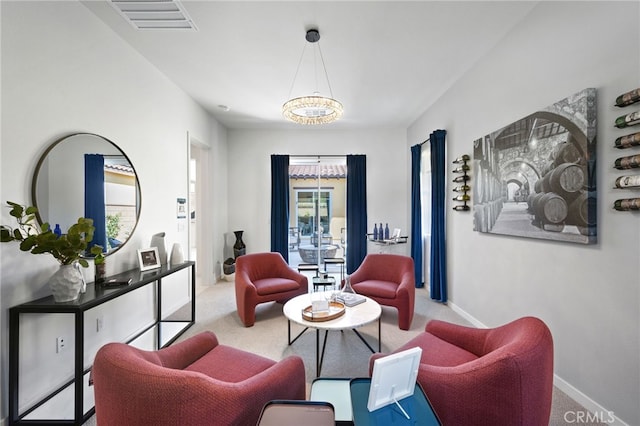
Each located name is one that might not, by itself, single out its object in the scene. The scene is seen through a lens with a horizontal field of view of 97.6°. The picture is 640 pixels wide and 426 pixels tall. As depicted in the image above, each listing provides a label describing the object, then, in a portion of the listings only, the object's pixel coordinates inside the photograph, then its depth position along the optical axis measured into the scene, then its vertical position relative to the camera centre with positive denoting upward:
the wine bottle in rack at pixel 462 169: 3.46 +0.57
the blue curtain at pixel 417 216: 4.92 -0.03
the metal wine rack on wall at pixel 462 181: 3.46 +0.42
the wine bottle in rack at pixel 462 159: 3.46 +0.70
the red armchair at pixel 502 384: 1.27 -0.81
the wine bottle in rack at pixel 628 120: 1.56 +0.53
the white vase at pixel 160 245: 3.22 -0.32
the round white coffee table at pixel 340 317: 2.24 -0.87
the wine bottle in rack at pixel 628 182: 1.56 +0.18
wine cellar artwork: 1.87 +0.32
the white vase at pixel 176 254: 3.31 -0.44
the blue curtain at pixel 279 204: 5.62 +0.24
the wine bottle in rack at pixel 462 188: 3.44 +0.33
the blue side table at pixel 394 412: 1.05 -0.78
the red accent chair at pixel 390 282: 3.15 -0.85
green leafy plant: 1.70 -0.12
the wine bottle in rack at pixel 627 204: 1.57 +0.05
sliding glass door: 5.90 +0.09
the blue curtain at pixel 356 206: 5.65 +0.18
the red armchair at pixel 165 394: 1.11 -0.74
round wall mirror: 2.03 +0.25
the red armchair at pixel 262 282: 3.28 -0.86
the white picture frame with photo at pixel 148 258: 2.89 -0.44
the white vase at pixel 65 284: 1.87 -0.45
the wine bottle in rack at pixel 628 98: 1.56 +0.66
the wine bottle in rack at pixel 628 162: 1.56 +0.29
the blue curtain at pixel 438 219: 4.01 -0.07
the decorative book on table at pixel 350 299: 2.68 -0.82
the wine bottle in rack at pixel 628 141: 1.55 +0.41
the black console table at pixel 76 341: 1.72 -0.77
